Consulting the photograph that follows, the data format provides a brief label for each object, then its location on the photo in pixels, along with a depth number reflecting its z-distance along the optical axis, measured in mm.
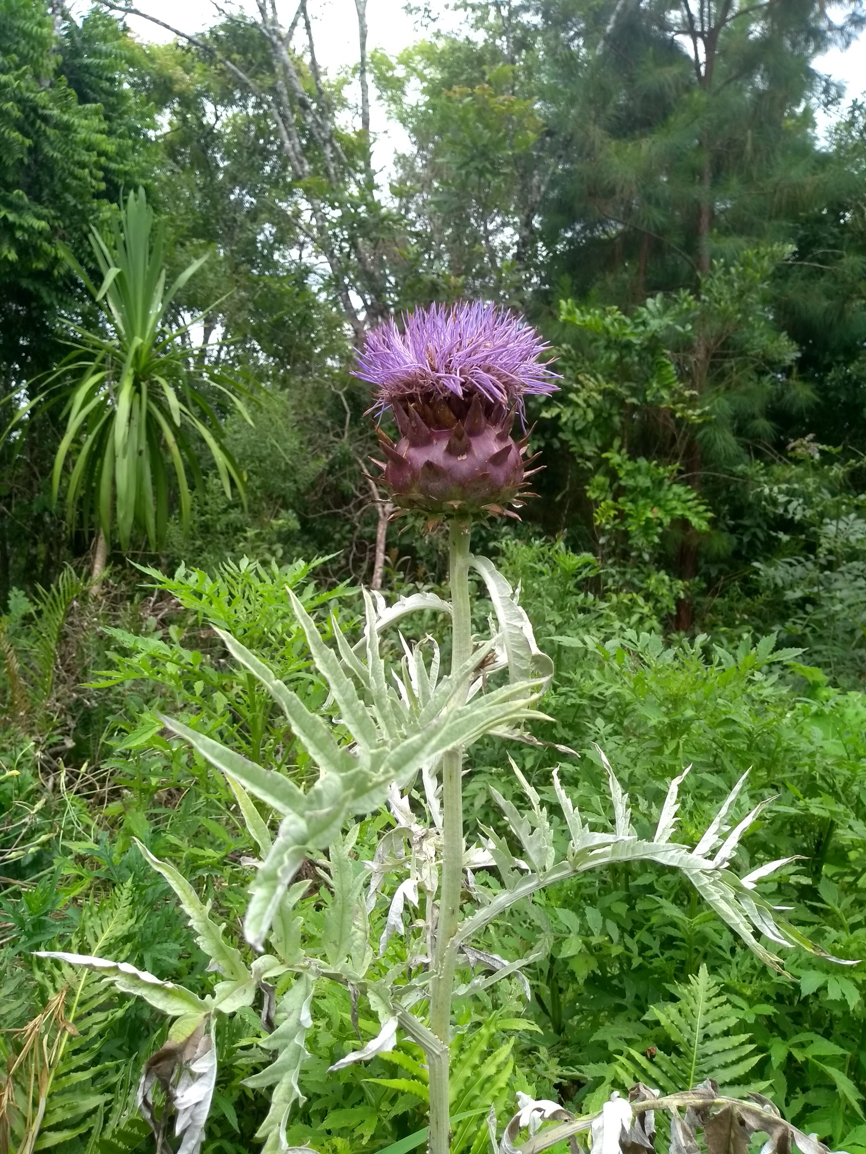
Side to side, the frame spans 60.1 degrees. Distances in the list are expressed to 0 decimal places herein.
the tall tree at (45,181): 3115
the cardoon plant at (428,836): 428
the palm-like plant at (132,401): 2873
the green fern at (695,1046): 791
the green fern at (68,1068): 741
